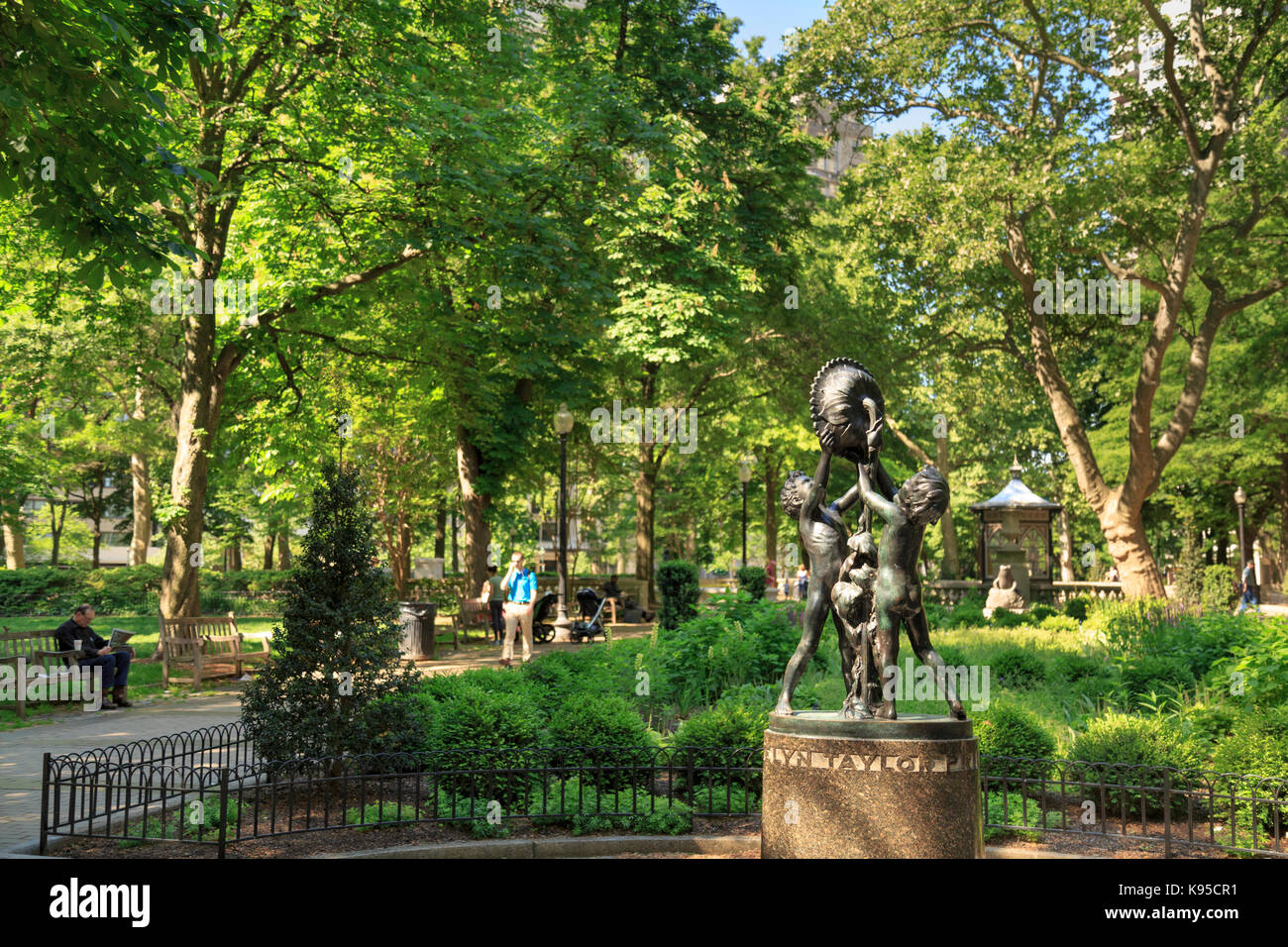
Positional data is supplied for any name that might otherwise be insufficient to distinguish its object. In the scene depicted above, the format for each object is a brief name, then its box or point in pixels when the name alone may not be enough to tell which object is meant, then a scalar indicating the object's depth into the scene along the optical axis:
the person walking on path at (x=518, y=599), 17.91
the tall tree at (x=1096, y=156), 19.66
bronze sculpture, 6.18
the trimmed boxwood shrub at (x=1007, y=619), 19.91
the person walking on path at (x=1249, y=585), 34.03
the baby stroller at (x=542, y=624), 23.25
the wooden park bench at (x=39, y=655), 14.02
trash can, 18.98
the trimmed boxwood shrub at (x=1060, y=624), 18.42
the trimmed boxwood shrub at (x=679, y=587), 19.48
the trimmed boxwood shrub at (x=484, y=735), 8.08
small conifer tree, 8.07
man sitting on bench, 14.33
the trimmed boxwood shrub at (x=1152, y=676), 11.40
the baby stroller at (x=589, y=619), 22.45
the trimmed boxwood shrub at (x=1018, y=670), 12.91
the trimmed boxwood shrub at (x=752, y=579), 23.28
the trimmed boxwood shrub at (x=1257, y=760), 7.40
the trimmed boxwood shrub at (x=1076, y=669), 12.49
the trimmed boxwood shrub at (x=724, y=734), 8.59
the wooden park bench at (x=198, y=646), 16.41
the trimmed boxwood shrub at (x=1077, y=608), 21.20
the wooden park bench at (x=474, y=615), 23.44
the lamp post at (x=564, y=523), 20.49
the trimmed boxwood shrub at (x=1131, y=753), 7.99
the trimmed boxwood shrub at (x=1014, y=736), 8.59
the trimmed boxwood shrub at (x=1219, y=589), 19.36
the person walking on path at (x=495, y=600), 22.89
